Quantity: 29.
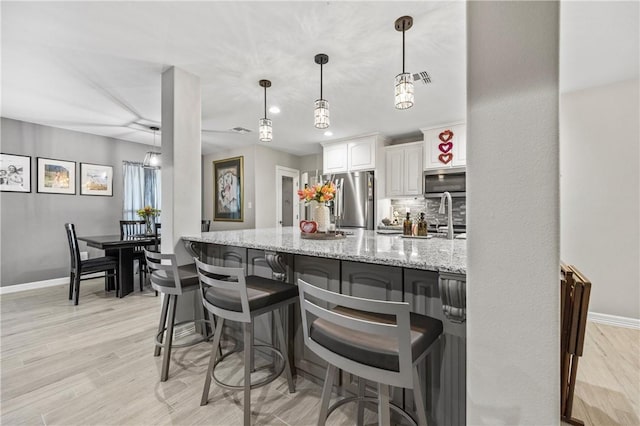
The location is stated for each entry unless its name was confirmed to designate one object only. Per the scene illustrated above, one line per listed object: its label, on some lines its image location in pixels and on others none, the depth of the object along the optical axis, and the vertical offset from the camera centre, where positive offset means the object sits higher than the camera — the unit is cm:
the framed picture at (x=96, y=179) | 450 +53
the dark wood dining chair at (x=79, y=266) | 342 -70
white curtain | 498 +43
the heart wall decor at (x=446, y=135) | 406 +110
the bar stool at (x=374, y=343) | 90 -49
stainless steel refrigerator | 466 +18
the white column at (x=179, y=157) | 248 +49
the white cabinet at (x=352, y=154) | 468 +100
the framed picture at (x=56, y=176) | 411 +54
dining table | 355 -46
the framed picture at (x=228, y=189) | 561 +46
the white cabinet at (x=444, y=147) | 400 +94
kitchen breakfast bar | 126 -38
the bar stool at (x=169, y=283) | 190 -50
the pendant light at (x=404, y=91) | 176 +75
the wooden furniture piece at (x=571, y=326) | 139 -58
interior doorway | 600 +33
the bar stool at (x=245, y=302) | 144 -50
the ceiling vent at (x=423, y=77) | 260 +126
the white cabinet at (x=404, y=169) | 445 +68
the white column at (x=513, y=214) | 75 -1
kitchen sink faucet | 206 -13
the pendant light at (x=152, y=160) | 397 +73
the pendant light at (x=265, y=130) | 249 +72
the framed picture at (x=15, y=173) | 379 +54
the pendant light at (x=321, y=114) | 216 +74
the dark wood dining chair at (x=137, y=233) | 412 -33
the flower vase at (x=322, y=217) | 223 -5
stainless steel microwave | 401 +42
